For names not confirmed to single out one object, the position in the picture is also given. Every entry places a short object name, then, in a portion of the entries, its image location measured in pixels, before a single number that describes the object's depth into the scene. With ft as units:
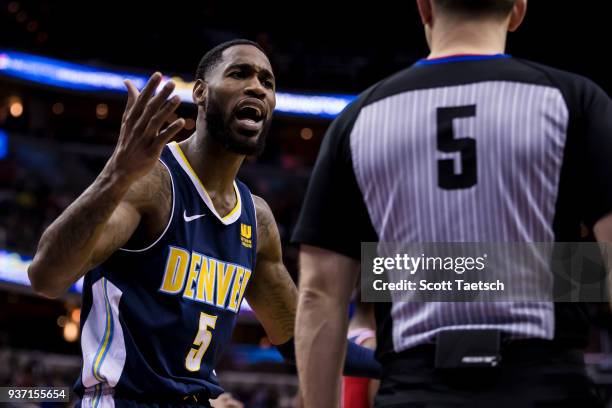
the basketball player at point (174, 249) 16.16
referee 13.57
